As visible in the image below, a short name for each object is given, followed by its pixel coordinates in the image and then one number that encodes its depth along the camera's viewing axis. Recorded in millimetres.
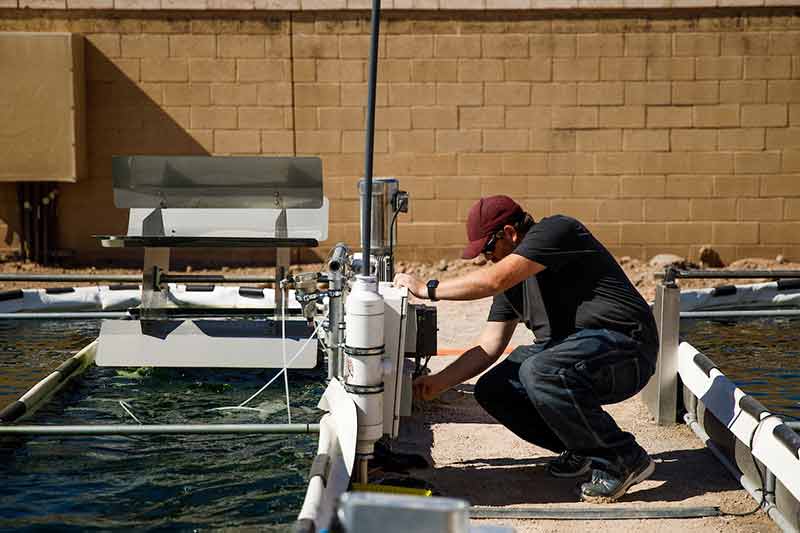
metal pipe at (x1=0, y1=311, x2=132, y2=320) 7641
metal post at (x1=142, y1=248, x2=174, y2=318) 6824
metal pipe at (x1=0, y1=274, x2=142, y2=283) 7852
